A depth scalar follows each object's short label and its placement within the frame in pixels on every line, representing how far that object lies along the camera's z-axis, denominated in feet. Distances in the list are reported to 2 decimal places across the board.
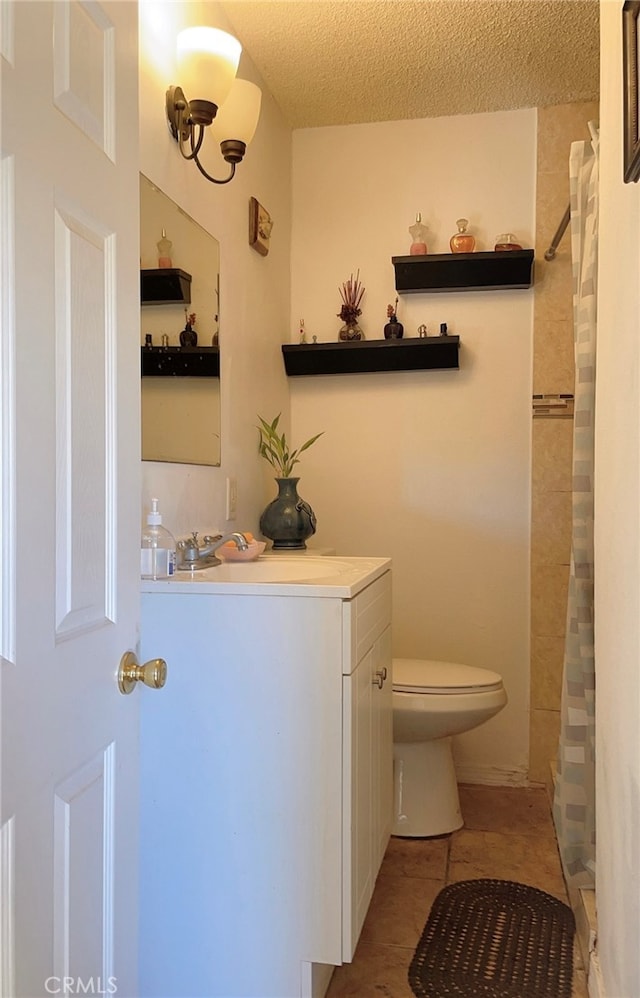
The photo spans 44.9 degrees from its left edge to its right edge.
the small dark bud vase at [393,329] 9.10
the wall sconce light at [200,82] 5.76
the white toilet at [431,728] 7.34
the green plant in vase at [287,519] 7.80
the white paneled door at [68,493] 2.56
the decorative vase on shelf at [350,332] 9.28
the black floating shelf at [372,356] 9.04
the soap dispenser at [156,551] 5.08
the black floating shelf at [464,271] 8.75
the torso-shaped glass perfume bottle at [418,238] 9.04
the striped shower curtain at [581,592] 5.95
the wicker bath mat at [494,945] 5.43
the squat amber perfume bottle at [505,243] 8.79
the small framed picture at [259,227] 7.93
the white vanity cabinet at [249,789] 4.66
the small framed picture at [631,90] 3.42
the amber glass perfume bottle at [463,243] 8.89
